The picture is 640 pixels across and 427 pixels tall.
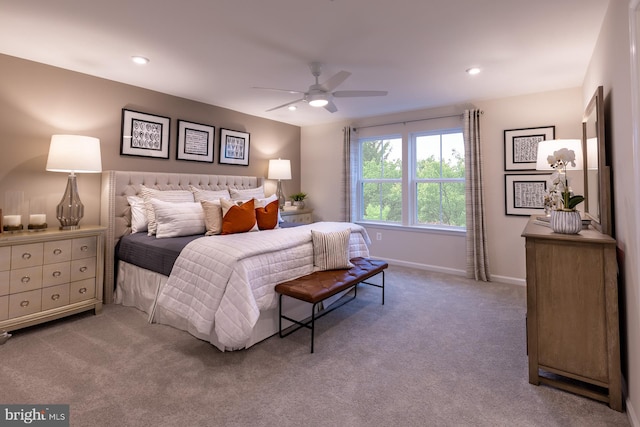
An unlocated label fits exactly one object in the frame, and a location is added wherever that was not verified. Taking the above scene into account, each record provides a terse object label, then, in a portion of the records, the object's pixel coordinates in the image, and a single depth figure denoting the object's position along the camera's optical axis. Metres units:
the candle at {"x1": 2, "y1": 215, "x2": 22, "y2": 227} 2.70
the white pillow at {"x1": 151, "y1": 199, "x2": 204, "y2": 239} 3.13
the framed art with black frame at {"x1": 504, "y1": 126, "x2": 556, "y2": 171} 3.85
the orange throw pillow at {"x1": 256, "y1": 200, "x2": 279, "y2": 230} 3.57
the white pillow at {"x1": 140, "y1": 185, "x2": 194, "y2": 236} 3.32
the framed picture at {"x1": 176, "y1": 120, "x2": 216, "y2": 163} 4.16
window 4.67
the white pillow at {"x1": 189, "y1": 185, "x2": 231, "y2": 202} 3.88
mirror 2.03
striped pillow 2.93
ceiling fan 2.90
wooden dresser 1.76
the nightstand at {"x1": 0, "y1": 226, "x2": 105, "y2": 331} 2.51
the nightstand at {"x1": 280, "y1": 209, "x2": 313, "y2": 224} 5.15
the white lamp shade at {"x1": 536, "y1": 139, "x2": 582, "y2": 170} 2.82
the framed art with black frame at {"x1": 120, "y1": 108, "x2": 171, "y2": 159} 3.62
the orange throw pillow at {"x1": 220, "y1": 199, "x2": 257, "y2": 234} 3.22
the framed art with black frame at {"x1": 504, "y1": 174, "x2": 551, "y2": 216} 3.90
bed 2.22
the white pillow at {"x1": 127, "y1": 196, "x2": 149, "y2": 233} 3.43
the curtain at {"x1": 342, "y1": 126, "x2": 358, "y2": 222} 5.32
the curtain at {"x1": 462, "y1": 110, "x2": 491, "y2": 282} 4.20
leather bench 2.37
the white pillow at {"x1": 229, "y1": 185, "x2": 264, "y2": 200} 4.32
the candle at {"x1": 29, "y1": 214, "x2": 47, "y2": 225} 2.79
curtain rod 4.46
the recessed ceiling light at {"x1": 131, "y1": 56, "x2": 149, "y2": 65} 2.92
